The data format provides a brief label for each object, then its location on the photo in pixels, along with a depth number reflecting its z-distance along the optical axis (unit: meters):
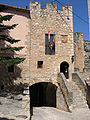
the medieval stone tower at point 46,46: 12.28
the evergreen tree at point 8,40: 9.05
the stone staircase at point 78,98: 10.95
